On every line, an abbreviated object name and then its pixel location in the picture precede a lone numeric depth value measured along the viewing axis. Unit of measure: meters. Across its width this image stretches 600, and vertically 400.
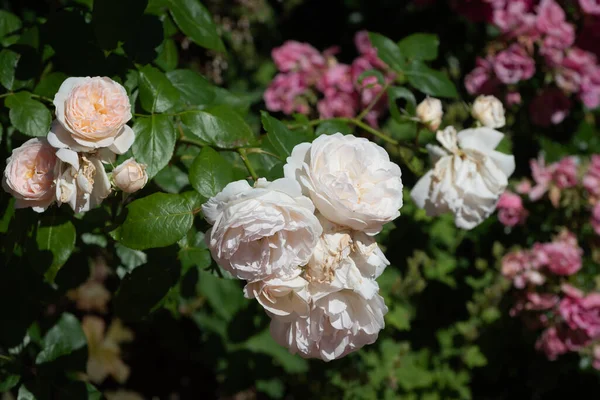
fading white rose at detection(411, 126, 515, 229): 1.22
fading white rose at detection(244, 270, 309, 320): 0.88
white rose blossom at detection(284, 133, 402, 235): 0.88
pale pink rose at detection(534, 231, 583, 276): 2.07
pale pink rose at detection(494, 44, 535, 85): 2.43
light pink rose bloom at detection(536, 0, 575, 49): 2.39
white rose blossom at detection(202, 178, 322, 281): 0.84
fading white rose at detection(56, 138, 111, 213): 0.88
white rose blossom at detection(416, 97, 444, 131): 1.30
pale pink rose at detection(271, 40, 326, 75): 2.34
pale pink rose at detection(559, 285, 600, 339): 2.02
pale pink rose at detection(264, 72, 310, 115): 2.30
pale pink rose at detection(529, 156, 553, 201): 2.24
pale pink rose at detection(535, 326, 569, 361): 2.09
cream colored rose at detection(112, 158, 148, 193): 0.89
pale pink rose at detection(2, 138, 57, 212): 0.91
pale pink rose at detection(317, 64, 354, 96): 2.26
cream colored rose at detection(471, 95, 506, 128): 1.32
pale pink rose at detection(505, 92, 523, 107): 2.55
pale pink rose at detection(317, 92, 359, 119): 2.25
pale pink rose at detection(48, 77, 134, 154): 0.87
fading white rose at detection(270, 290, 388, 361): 0.93
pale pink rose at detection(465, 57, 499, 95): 2.54
